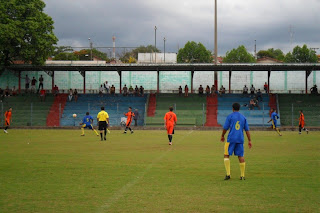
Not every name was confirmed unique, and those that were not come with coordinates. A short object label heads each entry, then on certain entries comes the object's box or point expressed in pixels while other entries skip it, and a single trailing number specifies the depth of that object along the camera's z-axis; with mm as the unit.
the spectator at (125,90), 52406
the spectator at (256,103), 47866
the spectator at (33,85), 53719
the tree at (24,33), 49625
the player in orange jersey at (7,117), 36125
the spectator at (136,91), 52500
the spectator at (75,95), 51562
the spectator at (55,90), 53062
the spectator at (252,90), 51703
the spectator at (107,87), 53688
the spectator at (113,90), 52906
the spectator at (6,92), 52250
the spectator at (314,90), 50975
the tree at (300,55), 98438
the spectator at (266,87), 52372
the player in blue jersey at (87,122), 31781
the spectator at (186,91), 52156
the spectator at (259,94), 49572
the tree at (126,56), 61953
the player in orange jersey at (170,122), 23609
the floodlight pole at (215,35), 50500
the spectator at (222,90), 51938
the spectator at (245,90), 51906
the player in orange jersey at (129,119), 33244
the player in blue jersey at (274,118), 32812
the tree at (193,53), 100625
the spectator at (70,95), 51600
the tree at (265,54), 152500
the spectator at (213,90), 51469
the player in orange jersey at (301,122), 34875
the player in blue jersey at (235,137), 11438
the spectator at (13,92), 52812
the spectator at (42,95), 51719
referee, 26188
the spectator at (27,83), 54062
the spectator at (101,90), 52788
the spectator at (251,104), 47562
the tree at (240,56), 104312
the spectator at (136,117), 45356
